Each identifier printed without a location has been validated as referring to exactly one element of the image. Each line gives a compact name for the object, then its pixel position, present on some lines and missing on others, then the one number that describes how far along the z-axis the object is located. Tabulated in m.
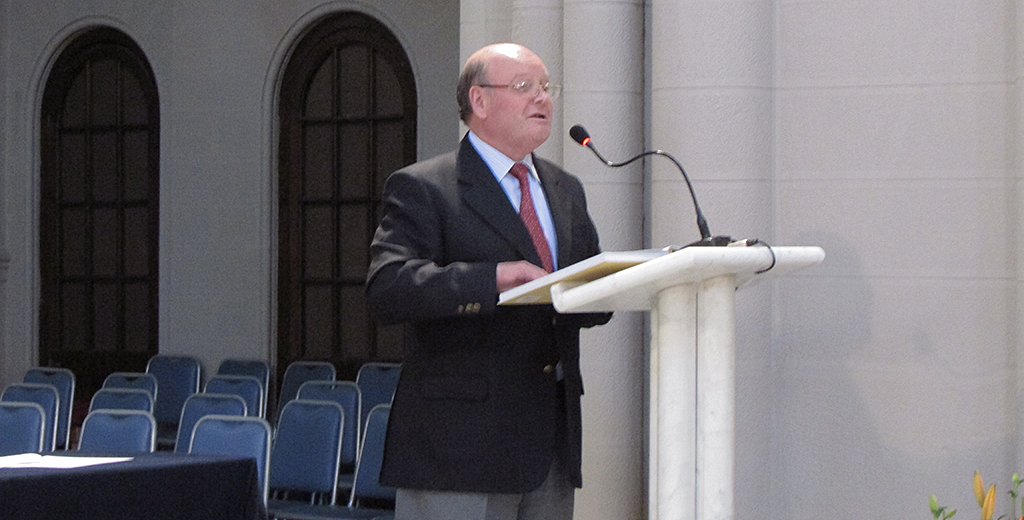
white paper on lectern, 3.78
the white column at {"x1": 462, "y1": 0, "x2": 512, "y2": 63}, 9.02
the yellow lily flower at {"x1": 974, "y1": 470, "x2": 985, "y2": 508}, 3.57
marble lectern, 3.95
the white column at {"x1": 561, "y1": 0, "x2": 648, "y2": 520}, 8.12
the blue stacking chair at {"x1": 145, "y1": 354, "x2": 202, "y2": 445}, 15.33
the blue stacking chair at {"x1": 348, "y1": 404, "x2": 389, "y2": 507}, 9.65
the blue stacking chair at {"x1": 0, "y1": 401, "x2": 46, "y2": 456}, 10.16
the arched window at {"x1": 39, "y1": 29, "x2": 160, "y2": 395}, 18.84
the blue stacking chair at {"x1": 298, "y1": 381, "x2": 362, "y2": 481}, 11.51
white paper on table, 6.18
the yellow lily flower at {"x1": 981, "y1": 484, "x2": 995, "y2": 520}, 3.47
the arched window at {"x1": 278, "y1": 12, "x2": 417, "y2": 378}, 17.47
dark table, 5.89
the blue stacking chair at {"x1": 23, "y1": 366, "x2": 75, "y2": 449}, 13.93
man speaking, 4.59
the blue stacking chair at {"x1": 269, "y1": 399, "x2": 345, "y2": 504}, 10.04
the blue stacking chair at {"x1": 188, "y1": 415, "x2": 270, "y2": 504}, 8.98
